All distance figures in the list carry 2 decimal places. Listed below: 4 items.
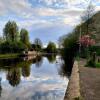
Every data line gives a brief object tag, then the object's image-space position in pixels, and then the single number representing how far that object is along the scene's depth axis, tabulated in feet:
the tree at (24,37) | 150.77
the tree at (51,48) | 197.95
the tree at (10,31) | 124.48
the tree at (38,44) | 184.38
